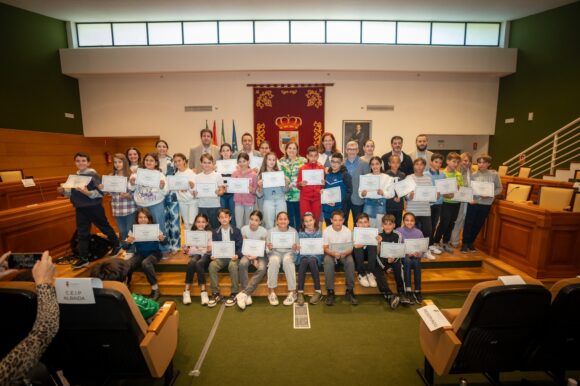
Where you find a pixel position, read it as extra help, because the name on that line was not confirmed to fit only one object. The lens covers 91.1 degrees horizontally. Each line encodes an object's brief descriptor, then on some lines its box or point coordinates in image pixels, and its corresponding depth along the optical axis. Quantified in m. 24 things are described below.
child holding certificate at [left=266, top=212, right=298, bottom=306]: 3.94
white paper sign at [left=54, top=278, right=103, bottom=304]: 1.86
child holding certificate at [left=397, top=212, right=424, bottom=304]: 3.96
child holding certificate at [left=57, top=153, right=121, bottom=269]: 4.29
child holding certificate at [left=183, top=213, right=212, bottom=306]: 4.02
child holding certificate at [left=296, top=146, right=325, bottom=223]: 4.15
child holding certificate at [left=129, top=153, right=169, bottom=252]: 4.36
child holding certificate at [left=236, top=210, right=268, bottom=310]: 3.94
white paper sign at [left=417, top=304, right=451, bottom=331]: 2.17
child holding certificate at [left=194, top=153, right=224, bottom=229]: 4.43
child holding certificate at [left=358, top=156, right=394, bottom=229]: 4.14
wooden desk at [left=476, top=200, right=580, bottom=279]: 3.89
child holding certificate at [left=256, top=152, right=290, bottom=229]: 4.27
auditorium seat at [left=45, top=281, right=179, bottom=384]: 1.92
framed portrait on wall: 9.91
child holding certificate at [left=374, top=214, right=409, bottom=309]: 3.92
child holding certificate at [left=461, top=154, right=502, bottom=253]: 4.57
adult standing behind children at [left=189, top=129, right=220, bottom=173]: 5.13
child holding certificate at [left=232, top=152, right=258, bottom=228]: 4.35
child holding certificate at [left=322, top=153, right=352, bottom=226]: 4.18
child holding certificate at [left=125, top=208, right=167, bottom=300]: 4.04
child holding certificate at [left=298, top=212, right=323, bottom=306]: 3.97
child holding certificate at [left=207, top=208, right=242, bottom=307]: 3.99
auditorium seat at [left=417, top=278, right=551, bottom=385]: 1.90
